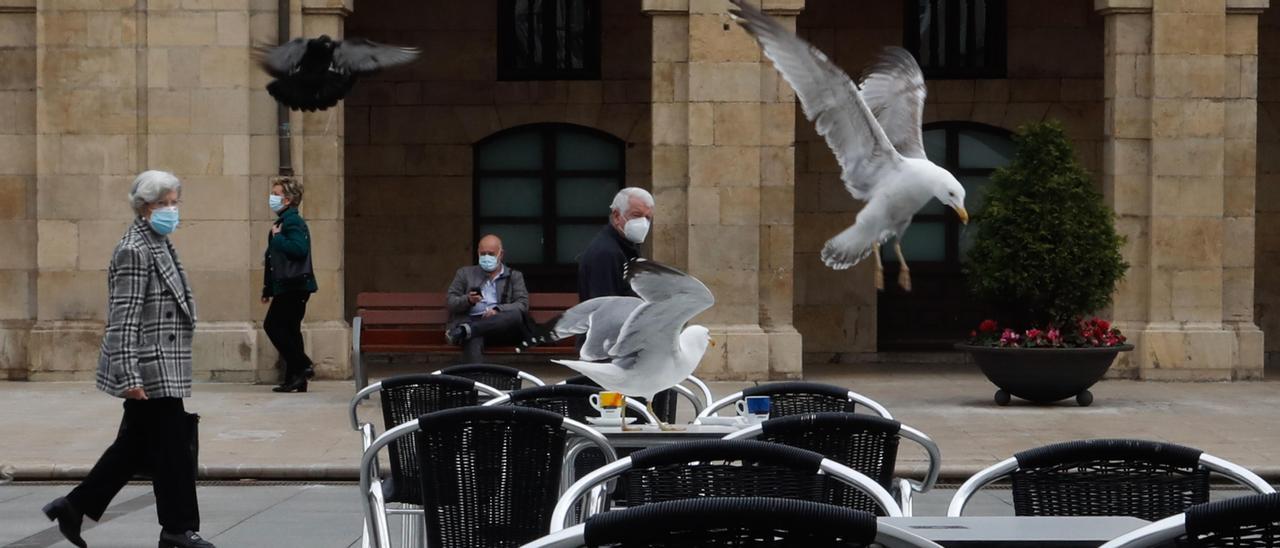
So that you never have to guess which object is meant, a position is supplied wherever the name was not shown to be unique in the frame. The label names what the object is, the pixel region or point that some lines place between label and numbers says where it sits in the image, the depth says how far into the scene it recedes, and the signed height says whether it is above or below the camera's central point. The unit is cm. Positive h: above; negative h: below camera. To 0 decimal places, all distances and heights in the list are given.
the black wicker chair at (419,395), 1523 -79
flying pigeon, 2283 +77
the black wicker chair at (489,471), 1134 -82
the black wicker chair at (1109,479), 1011 -75
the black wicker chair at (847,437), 1160 -73
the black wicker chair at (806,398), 1513 -80
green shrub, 3297 -37
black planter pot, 3250 -148
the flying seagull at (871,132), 1147 +21
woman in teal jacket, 3359 -75
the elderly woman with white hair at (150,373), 1769 -81
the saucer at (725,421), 1544 -91
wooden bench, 3344 -113
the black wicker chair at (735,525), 625 -54
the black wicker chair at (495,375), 1775 -83
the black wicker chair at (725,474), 962 -71
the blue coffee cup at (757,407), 1542 -85
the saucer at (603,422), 1520 -90
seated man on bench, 3198 -91
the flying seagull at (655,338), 1364 -52
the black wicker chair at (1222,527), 652 -57
